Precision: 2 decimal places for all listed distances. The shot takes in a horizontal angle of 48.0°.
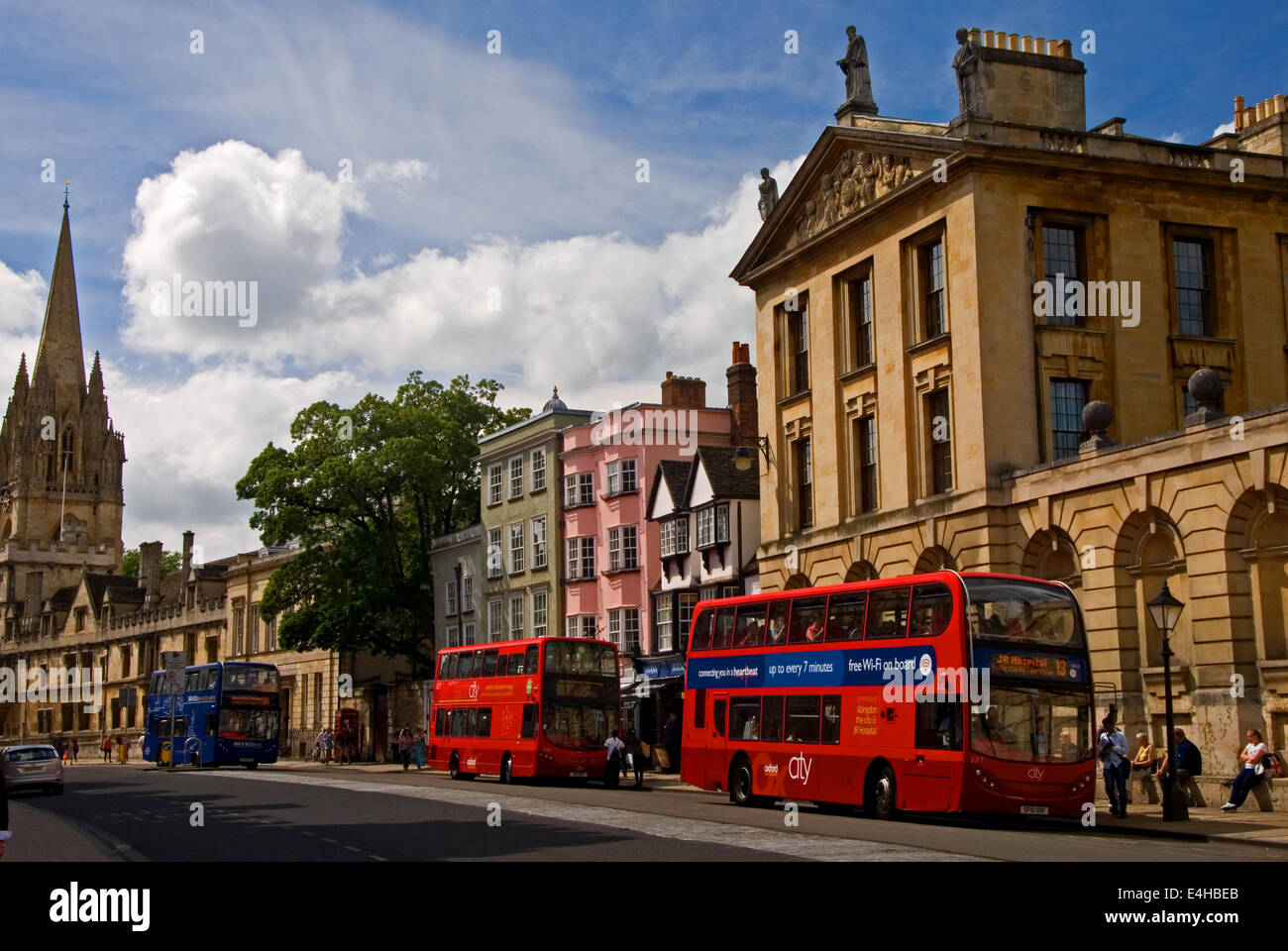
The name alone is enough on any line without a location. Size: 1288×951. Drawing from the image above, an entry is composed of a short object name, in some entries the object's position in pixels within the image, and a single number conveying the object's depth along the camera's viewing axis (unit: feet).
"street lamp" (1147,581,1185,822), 78.23
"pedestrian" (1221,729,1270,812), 80.64
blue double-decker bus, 179.52
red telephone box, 215.10
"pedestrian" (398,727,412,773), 180.45
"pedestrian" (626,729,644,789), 126.21
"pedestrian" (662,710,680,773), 145.28
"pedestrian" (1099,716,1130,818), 82.43
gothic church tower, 460.14
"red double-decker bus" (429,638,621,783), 125.59
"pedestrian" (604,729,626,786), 125.80
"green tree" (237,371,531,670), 200.85
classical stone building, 97.76
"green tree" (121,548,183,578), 434.14
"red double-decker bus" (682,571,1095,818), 74.02
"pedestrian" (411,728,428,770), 186.80
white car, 130.31
